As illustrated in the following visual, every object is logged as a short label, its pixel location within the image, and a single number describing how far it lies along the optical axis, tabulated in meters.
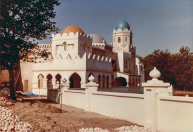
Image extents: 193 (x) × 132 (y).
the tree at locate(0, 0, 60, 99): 18.11
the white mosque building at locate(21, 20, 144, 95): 28.36
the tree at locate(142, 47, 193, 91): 42.03
